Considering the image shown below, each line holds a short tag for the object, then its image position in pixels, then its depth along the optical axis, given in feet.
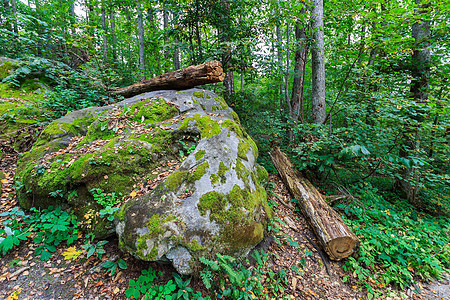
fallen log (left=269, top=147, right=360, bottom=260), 11.85
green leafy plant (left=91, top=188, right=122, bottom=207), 8.91
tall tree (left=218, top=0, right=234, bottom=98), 20.27
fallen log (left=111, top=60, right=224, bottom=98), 16.60
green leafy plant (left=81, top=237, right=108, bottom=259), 7.92
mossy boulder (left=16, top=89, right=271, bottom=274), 7.82
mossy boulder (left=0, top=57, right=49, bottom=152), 14.00
